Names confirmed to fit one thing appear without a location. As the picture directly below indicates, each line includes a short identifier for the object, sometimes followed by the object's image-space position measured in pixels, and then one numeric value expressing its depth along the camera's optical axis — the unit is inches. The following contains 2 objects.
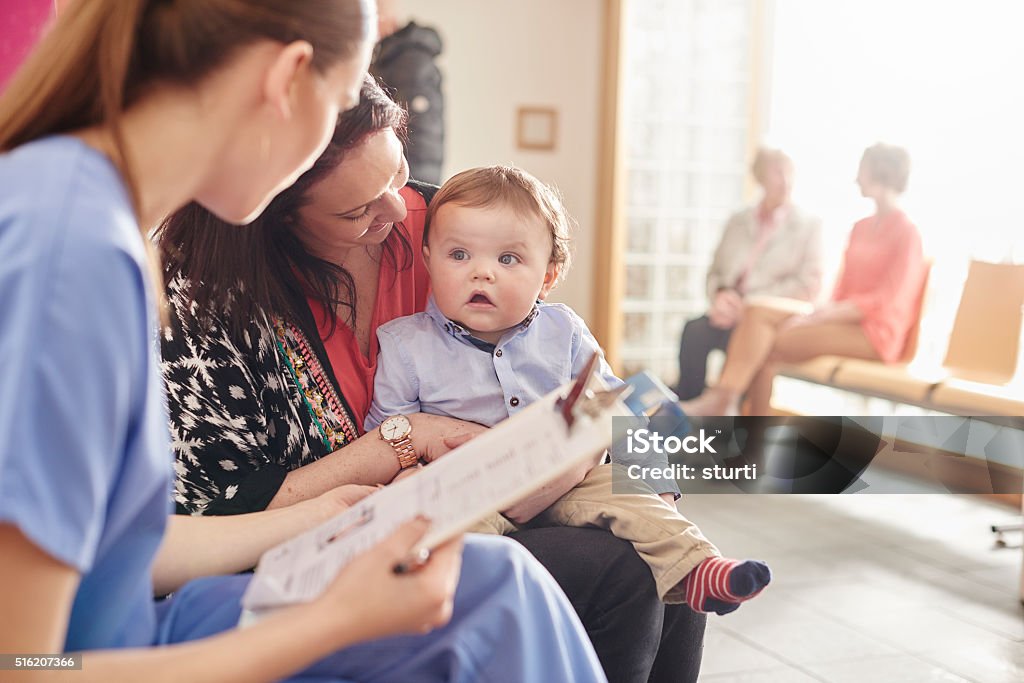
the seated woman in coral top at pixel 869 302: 163.6
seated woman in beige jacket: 190.7
